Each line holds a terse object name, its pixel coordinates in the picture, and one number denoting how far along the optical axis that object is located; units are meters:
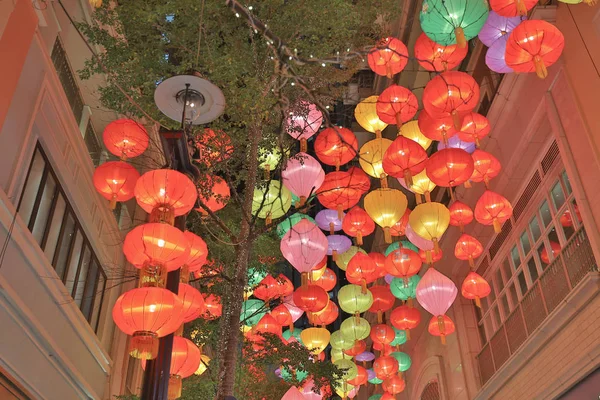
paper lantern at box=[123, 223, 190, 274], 4.86
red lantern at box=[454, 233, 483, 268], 10.01
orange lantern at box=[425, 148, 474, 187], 7.99
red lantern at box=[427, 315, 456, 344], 10.47
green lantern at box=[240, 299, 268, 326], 10.62
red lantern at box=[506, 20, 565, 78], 7.06
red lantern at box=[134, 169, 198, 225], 5.11
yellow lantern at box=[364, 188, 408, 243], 8.86
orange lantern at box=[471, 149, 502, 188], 9.14
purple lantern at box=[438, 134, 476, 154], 9.99
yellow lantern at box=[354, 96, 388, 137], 9.73
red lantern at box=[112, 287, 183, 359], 4.53
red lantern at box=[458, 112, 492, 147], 8.94
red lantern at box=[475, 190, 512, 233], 9.11
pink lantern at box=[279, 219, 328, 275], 8.05
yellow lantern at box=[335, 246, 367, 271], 12.00
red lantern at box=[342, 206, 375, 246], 9.88
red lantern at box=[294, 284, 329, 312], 9.25
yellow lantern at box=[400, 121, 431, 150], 9.63
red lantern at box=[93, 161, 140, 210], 6.93
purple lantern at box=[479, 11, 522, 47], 8.48
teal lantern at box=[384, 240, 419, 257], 11.08
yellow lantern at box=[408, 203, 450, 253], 8.67
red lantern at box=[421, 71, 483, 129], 7.70
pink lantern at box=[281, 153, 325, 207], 8.20
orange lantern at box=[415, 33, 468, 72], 8.51
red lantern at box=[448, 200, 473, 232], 9.68
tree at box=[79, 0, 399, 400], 7.21
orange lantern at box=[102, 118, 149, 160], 7.10
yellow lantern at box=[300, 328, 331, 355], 11.28
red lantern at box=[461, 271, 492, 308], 10.47
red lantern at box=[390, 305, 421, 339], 11.81
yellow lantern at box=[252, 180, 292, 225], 8.44
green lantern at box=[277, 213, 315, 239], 9.35
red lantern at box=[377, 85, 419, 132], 8.69
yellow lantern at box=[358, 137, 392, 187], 9.12
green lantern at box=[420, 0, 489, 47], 7.56
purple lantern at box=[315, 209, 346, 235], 11.51
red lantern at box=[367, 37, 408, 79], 8.84
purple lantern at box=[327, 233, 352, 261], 11.83
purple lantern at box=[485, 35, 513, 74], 8.35
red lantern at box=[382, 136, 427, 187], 8.02
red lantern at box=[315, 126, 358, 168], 8.92
